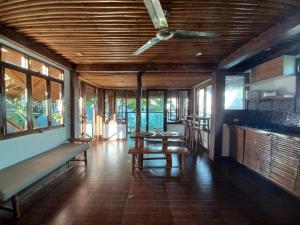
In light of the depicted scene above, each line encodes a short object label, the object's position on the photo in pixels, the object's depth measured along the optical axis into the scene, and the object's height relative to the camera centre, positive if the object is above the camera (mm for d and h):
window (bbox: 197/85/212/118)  6366 +179
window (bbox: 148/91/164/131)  8484 -105
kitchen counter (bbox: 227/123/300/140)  2694 -448
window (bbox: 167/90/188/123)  8484 +34
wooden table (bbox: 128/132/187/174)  3662 -886
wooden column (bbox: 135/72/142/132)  5005 -63
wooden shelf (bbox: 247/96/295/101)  3321 +155
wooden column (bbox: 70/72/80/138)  4792 +123
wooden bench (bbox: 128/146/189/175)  3634 -909
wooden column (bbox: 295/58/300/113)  3193 +302
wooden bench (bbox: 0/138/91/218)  2064 -905
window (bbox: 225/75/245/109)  4776 +363
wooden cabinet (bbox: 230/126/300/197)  2596 -848
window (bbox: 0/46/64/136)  2869 +227
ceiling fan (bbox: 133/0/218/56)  1678 +875
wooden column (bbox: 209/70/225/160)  4547 -131
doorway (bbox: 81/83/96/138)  6539 -209
